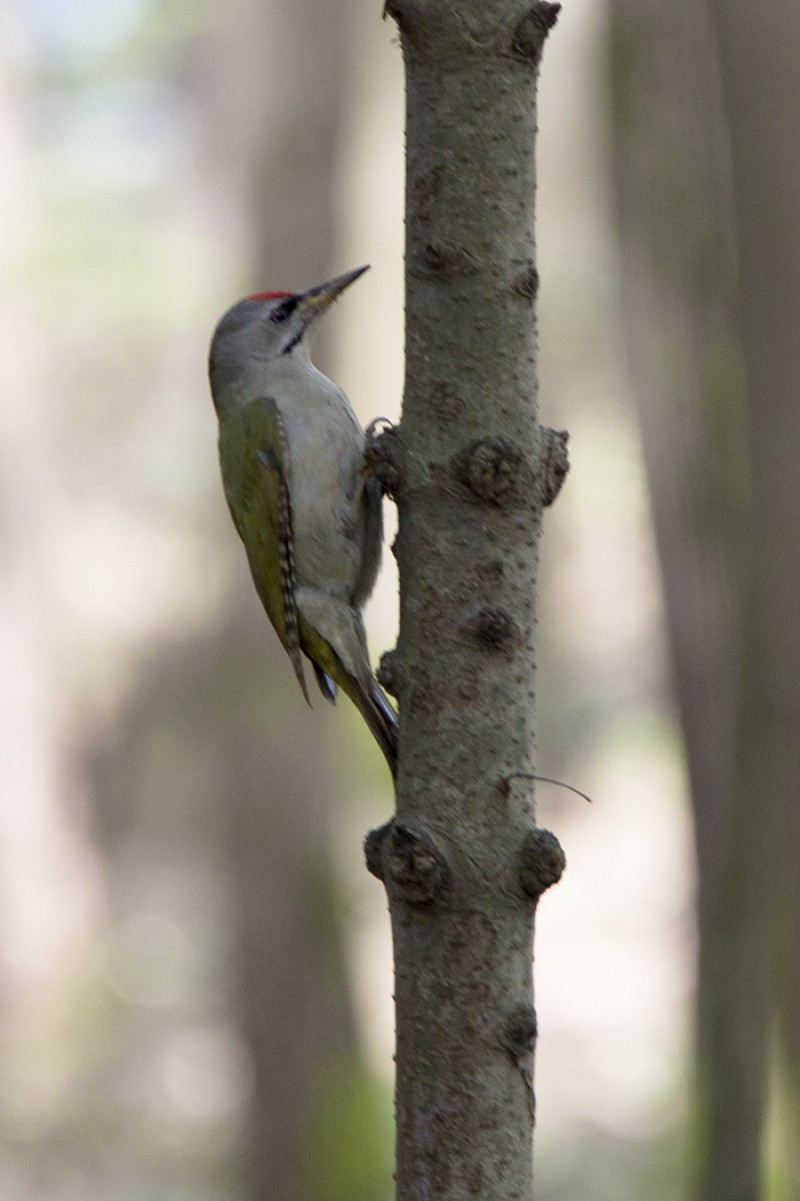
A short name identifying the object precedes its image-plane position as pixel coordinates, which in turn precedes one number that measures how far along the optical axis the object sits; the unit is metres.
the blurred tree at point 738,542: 7.39
